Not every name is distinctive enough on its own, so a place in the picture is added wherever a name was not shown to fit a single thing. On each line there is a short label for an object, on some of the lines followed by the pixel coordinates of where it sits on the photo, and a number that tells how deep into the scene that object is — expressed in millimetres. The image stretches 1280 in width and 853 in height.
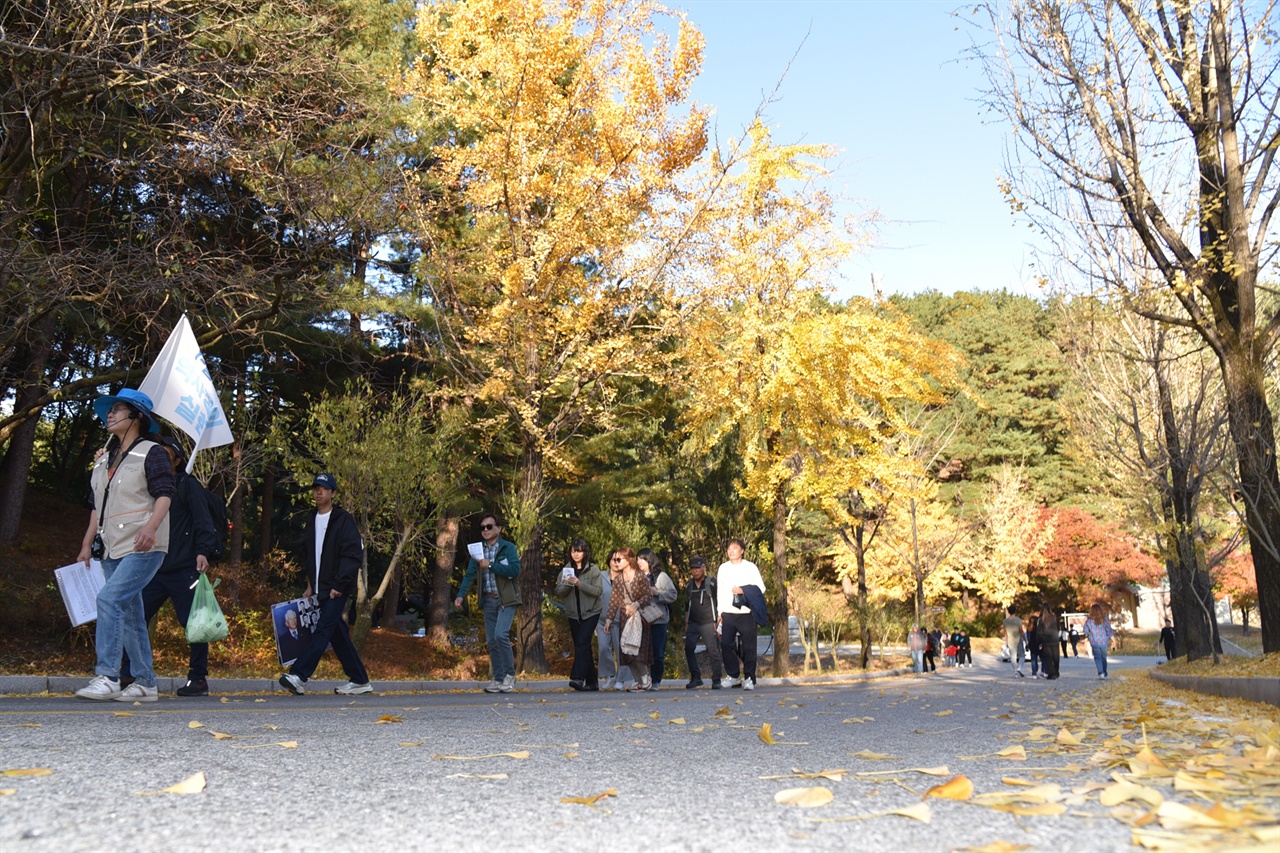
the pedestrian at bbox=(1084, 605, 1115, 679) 22422
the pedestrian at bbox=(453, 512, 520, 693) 11023
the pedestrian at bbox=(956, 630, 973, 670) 39312
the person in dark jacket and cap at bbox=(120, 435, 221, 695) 7957
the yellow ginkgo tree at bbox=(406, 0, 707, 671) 15406
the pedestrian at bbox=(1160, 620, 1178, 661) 33069
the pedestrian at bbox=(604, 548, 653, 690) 13289
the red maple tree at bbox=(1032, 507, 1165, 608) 44312
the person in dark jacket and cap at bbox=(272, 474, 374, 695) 8828
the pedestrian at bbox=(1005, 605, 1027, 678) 28359
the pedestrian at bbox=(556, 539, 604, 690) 13094
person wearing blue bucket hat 7352
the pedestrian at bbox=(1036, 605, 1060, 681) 22844
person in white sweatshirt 13188
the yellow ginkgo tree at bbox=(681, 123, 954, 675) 18281
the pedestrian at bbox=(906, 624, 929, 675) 29811
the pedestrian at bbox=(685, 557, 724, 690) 14672
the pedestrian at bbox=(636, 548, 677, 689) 14008
